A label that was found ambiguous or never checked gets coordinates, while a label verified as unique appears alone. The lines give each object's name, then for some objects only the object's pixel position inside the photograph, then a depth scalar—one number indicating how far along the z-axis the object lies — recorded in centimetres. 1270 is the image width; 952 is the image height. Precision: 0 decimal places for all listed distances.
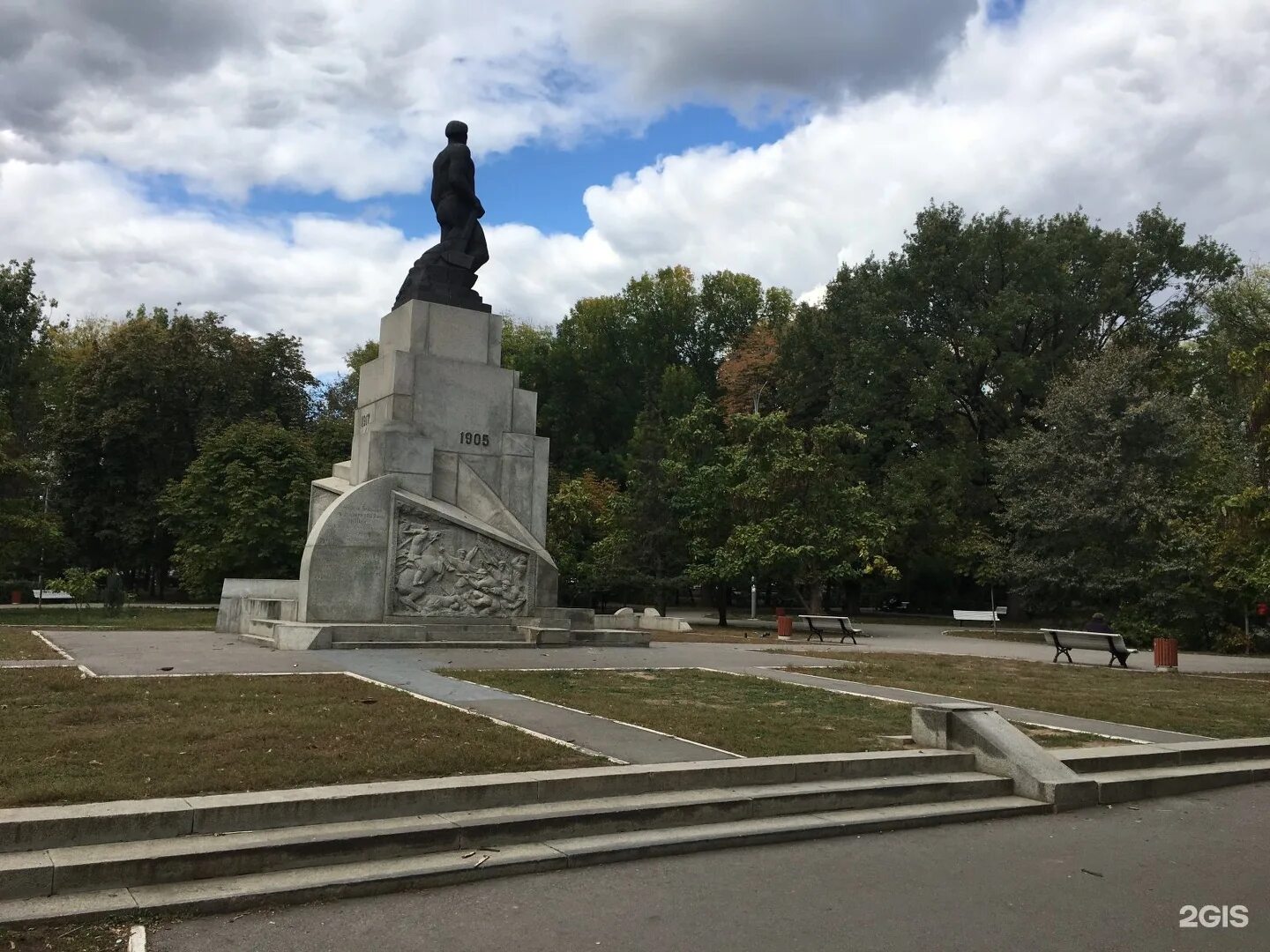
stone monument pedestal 1688
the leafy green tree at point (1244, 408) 1798
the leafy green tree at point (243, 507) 3338
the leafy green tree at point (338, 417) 3972
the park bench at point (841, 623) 2528
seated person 2166
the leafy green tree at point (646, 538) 3441
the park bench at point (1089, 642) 1948
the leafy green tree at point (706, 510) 3244
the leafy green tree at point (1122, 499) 2711
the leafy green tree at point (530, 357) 5909
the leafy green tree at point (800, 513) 3084
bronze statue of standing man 2033
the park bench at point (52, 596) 3915
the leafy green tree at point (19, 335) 3550
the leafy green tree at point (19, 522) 2645
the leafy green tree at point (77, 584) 2425
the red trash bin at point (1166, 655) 1929
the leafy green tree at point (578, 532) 3672
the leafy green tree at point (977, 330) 3872
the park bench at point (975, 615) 3114
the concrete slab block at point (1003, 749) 800
